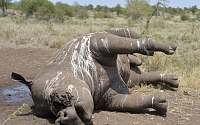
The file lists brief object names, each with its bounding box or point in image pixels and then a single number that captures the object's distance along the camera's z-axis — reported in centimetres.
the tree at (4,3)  3140
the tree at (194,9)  4756
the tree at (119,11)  4962
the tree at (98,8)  5942
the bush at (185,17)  3285
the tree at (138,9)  2414
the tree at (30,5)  2883
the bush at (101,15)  3924
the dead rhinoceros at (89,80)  224
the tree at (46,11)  2630
